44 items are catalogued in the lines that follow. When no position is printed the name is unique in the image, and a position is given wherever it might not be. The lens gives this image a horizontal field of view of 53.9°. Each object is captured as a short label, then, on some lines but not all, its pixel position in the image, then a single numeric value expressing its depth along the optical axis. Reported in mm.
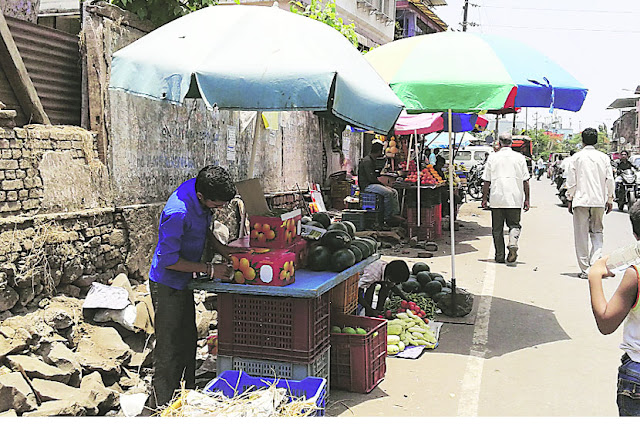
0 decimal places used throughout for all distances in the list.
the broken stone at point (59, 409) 4414
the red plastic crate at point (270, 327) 4430
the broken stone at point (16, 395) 4406
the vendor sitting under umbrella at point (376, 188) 12789
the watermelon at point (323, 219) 6035
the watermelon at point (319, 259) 4918
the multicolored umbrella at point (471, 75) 6098
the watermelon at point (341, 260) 4875
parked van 30828
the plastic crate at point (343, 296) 5551
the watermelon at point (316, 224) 5791
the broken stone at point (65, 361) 5167
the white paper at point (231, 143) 10680
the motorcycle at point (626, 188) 19000
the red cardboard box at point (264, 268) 4320
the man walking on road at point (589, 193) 9039
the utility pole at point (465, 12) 40309
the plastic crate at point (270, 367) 4449
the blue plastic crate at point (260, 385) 3977
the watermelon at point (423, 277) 7762
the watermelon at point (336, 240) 5020
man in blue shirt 4238
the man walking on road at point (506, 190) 10383
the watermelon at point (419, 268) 8039
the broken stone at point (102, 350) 5484
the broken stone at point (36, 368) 4887
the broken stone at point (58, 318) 5770
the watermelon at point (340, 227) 5423
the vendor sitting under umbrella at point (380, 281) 6238
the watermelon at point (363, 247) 5420
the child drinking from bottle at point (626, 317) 2855
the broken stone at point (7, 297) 5672
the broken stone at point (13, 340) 5027
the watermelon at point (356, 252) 5191
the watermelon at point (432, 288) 7648
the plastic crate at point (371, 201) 12852
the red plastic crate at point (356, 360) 5062
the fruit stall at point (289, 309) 4406
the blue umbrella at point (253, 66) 4242
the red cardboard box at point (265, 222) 4750
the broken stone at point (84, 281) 6703
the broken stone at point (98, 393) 4867
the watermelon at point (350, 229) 5704
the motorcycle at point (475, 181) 25500
